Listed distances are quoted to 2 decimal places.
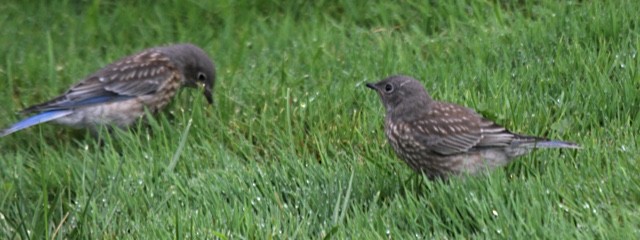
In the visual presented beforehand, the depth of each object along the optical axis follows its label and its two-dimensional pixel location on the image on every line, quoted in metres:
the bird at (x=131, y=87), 15.98
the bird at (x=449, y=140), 12.56
